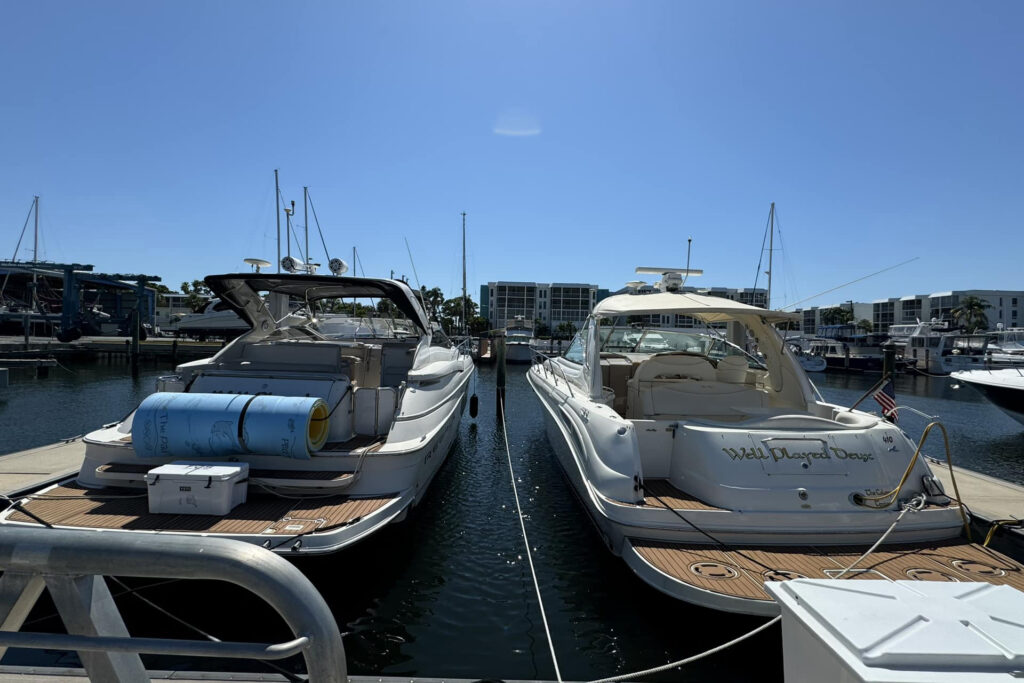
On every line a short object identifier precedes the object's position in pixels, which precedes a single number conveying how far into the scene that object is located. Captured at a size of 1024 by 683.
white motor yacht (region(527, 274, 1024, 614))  4.23
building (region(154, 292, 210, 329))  84.76
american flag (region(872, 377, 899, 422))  8.72
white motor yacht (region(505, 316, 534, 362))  43.62
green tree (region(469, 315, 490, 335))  71.88
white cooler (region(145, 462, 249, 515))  4.68
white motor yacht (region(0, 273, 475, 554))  4.63
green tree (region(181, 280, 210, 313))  74.44
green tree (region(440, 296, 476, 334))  75.25
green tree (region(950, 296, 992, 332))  68.69
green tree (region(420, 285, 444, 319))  68.36
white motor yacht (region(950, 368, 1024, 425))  16.53
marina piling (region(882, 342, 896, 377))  11.52
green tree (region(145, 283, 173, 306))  97.06
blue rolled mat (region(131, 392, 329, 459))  5.17
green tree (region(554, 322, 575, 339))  84.84
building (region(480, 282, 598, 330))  105.75
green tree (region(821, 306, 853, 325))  96.56
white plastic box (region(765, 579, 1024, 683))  1.62
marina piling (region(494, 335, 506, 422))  16.86
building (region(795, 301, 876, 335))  106.81
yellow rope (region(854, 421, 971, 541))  4.79
